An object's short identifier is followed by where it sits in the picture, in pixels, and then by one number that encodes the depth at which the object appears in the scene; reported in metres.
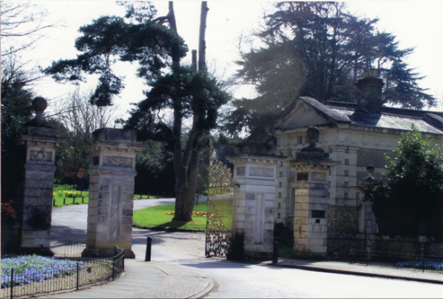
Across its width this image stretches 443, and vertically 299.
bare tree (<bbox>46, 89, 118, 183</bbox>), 51.88
